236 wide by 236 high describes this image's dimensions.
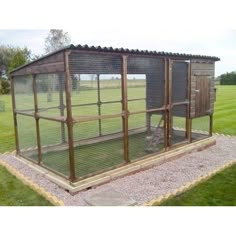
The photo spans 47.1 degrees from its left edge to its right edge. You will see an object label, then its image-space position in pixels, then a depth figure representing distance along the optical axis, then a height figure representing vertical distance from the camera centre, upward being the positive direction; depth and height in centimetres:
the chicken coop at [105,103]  402 -41
